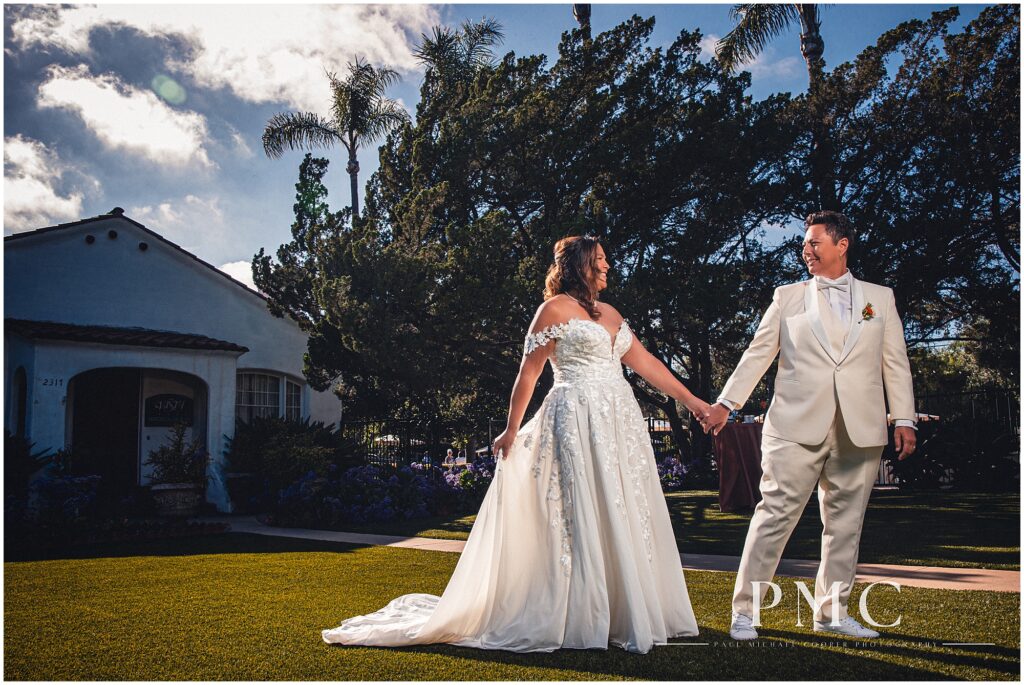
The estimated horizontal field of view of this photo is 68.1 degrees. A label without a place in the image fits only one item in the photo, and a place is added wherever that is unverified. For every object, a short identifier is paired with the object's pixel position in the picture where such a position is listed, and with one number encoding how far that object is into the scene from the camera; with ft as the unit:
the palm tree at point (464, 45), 59.00
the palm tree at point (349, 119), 73.72
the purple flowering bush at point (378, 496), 36.40
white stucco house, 40.29
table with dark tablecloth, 35.88
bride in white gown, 12.50
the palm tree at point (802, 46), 47.52
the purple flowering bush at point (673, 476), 51.01
